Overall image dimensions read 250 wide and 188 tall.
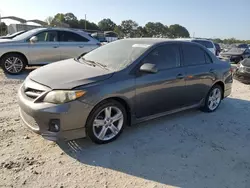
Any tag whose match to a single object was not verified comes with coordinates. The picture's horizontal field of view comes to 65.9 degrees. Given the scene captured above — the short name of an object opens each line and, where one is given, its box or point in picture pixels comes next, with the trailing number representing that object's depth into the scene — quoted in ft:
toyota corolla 8.16
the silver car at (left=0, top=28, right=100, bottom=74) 20.34
